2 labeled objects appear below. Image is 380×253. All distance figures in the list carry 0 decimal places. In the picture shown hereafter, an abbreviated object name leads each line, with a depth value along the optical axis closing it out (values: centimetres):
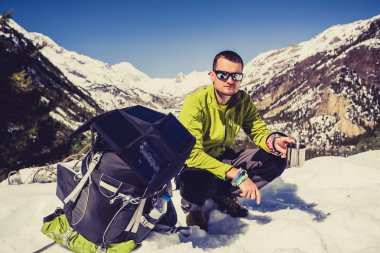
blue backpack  324
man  432
